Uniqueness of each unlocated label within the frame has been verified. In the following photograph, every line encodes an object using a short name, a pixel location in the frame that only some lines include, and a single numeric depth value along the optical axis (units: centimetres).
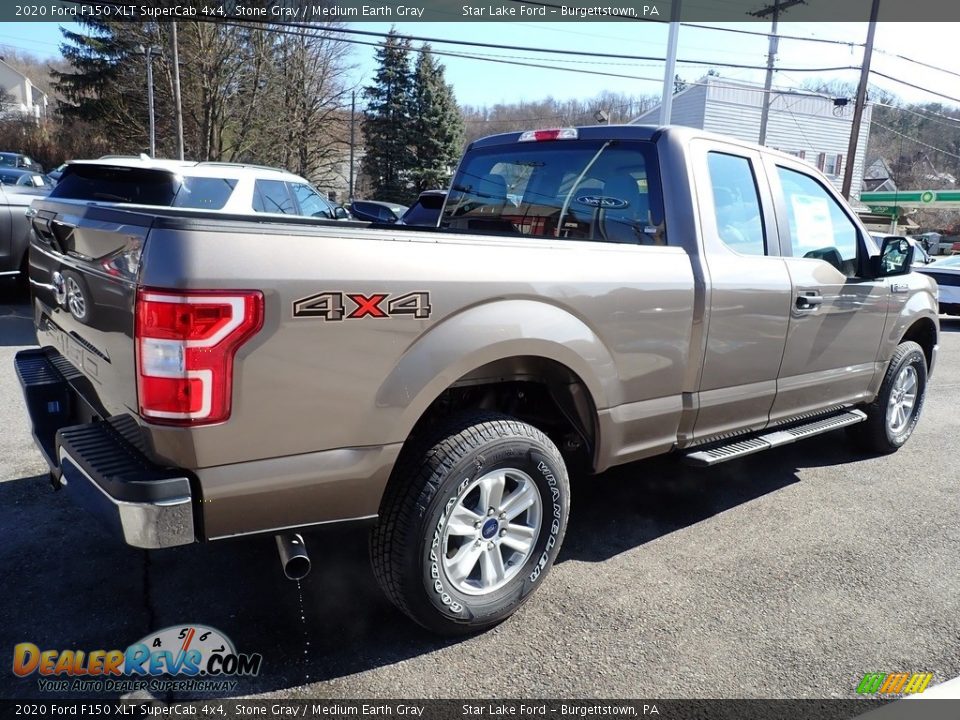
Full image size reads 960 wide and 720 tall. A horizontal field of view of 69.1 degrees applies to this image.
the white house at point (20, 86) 8262
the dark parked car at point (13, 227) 795
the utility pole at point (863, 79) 2412
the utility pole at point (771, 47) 2856
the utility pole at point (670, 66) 1638
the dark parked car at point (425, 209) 688
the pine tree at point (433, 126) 4262
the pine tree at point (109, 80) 3456
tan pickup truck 203
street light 3073
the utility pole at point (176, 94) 2605
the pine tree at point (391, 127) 4297
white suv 623
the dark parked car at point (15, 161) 3484
